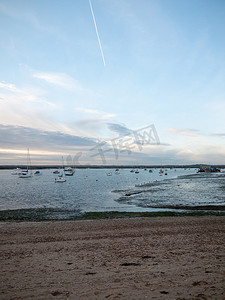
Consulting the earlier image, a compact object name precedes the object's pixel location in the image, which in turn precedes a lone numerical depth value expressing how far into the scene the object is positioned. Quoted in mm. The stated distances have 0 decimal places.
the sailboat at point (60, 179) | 75875
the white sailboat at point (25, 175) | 110500
